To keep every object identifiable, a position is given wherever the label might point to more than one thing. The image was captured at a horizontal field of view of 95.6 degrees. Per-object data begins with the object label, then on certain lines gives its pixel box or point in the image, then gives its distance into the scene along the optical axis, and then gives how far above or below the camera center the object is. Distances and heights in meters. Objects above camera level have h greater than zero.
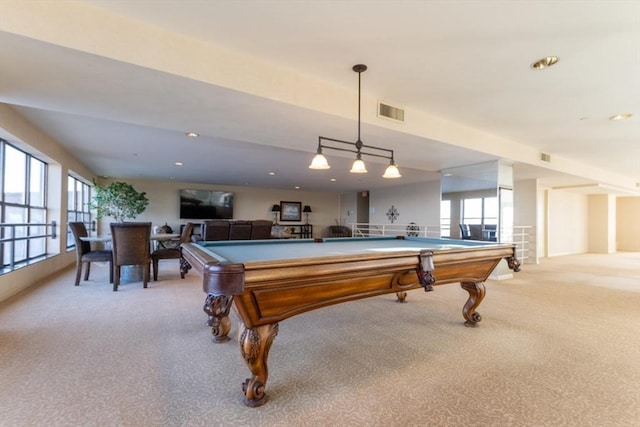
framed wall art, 12.01 +0.13
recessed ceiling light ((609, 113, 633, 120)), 3.67 +1.27
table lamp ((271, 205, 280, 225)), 11.70 +0.13
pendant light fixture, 2.64 +0.50
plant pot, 4.70 -1.00
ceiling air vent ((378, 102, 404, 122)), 3.29 +1.19
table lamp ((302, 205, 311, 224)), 12.34 +0.14
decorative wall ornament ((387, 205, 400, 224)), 10.42 +0.03
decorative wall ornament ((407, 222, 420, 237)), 9.36 -0.48
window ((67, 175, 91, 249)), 6.50 +0.28
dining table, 4.38 -0.40
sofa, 6.52 -0.37
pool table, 1.53 -0.40
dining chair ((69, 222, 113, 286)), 4.27 -0.61
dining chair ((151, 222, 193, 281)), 4.71 -0.66
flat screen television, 10.00 +0.34
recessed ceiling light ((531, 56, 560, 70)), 2.47 +1.33
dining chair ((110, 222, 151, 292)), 4.06 -0.46
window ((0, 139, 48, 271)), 3.81 +0.12
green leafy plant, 5.35 +0.23
